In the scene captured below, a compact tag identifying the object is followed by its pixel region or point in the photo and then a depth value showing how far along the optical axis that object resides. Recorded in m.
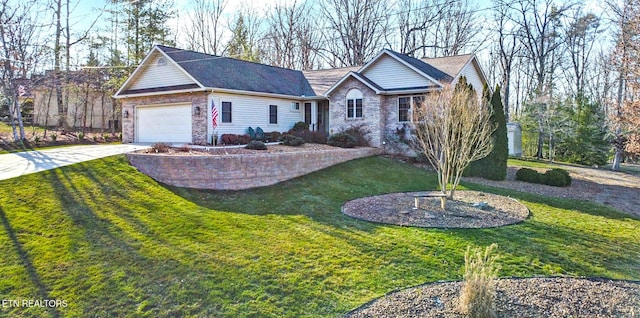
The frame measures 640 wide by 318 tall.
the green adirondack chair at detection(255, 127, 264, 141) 19.19
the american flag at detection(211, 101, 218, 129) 16.27
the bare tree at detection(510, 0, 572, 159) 30.67
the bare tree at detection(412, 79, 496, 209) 10.95
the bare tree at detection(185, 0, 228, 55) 35.97
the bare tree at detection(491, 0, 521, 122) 33.03
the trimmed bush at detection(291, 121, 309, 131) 21.52
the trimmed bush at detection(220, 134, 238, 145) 17.92
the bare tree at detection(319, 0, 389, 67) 34.56
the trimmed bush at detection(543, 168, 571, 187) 14.89
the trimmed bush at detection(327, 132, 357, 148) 18.47
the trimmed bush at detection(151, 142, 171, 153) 13.83
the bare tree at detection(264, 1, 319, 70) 36.34
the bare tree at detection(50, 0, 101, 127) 25.70
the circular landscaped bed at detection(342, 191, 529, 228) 9.01
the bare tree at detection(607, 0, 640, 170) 16.19
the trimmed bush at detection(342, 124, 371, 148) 19.67
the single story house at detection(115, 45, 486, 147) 18.30
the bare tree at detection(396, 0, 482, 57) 34.78
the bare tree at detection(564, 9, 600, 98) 30.38
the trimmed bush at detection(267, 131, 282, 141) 19.58
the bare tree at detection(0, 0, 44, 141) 18.30
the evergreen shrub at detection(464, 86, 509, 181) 15.80
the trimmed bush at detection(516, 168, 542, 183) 15.40
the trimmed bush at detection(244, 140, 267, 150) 15.63
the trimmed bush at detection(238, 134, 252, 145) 18.05
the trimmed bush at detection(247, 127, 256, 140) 19.21
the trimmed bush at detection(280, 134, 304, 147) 17.54
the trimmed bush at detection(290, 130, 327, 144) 19.50
